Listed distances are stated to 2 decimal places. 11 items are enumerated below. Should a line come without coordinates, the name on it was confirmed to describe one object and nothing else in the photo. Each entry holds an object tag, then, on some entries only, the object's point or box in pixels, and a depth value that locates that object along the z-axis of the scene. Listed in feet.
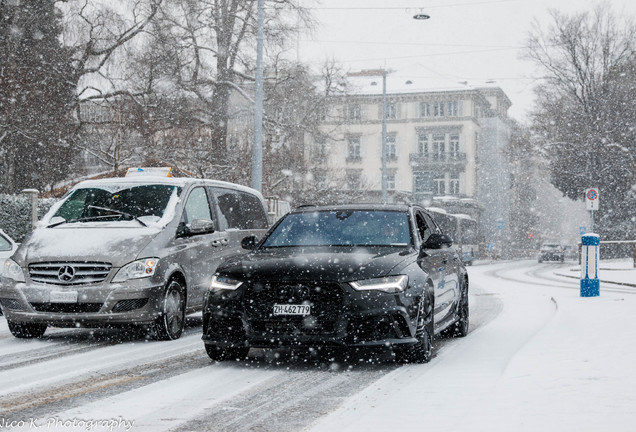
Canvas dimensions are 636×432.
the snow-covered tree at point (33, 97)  89.86
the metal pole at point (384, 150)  133.28
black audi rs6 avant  24.67
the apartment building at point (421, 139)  282.56
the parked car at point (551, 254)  207.72
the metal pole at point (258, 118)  68.49
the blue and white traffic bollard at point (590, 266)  54.80
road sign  93.91
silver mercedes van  31.01
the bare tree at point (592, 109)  171.22
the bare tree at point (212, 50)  103.91
